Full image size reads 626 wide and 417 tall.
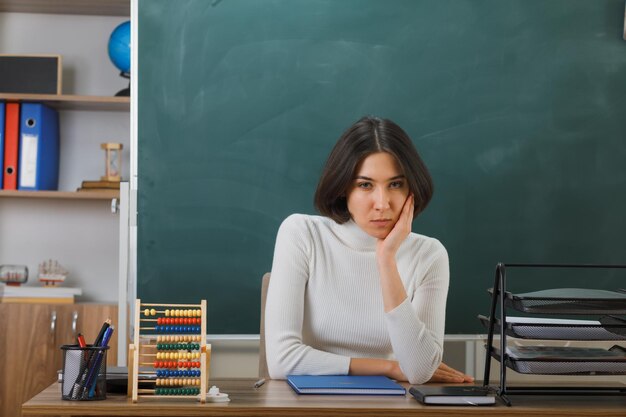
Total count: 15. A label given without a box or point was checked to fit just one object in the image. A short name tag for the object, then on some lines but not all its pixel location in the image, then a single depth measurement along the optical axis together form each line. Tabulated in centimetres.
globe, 366
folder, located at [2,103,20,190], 360
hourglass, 369
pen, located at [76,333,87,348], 212
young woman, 243
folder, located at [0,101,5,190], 359
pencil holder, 205
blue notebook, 213
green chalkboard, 325
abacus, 208
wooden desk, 199
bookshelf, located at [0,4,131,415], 384
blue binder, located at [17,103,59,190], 361
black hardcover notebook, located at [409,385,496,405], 206
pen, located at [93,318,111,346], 211
